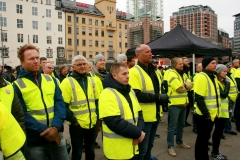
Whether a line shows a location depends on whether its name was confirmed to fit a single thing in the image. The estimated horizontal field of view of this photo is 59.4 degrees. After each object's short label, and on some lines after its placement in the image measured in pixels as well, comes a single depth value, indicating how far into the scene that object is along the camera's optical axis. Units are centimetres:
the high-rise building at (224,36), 14732
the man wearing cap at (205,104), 383
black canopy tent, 712
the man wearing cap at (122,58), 537
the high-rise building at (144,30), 7512
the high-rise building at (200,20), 13225
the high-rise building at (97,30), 5353
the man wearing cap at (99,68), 469
